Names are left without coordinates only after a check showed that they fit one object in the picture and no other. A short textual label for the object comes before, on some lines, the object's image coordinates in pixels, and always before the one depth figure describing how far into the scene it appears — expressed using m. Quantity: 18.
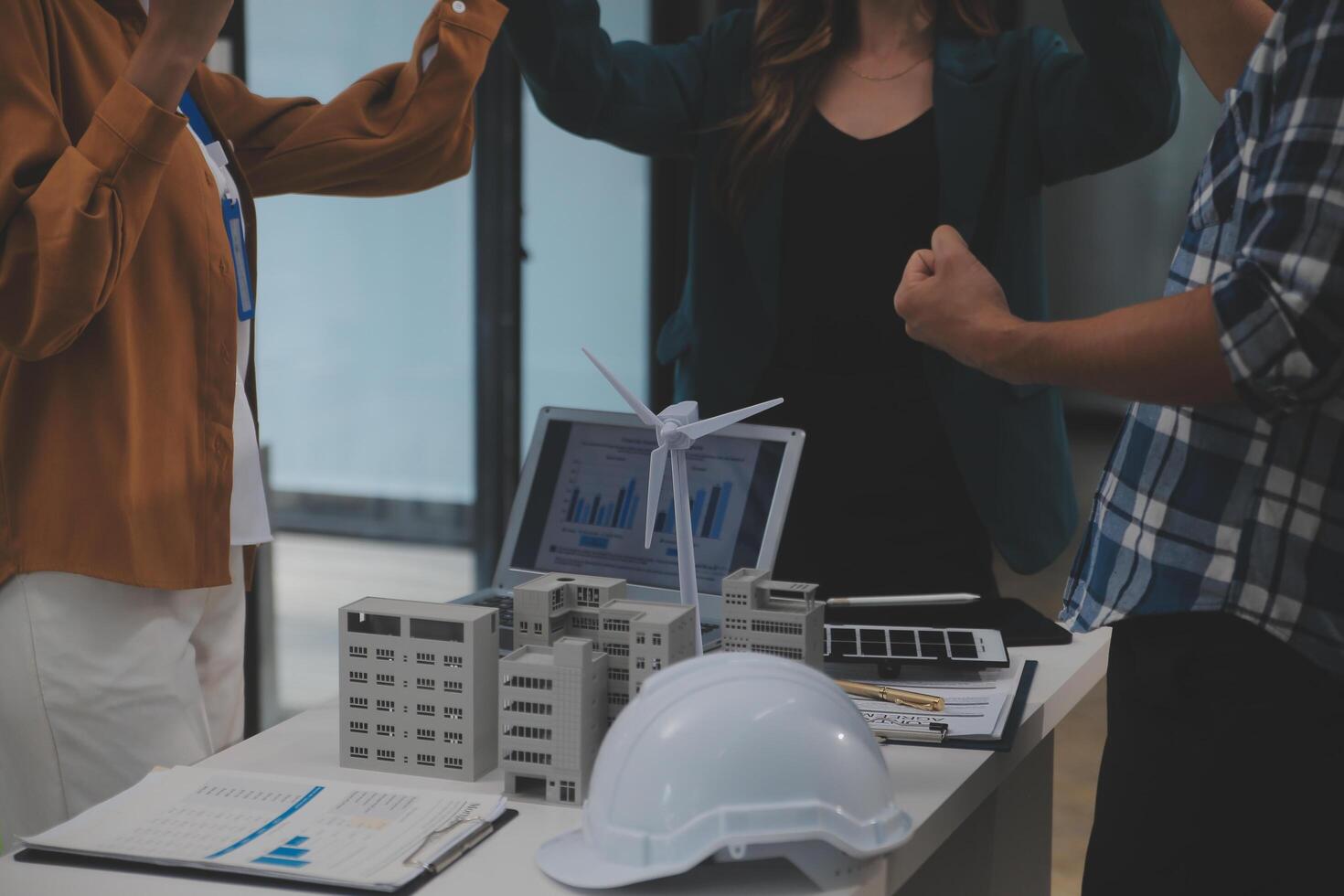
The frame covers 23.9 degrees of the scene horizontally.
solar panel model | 2.71
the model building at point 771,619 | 2.57
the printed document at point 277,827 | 2.37
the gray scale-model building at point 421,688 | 2.52
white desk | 2.36
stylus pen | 2.87
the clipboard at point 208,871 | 2.35
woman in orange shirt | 2.57
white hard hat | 2.31
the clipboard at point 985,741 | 2.57
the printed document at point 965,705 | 2.60
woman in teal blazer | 2.97
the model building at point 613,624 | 2.49
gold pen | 2.64
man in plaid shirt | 2.32
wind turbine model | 2.66
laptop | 2.76
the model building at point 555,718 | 2.47
